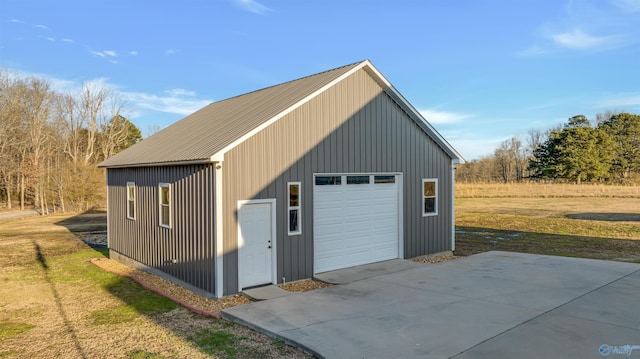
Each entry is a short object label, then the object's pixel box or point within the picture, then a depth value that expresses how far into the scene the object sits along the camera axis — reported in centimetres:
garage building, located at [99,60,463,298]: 912
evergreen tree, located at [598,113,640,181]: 5491
